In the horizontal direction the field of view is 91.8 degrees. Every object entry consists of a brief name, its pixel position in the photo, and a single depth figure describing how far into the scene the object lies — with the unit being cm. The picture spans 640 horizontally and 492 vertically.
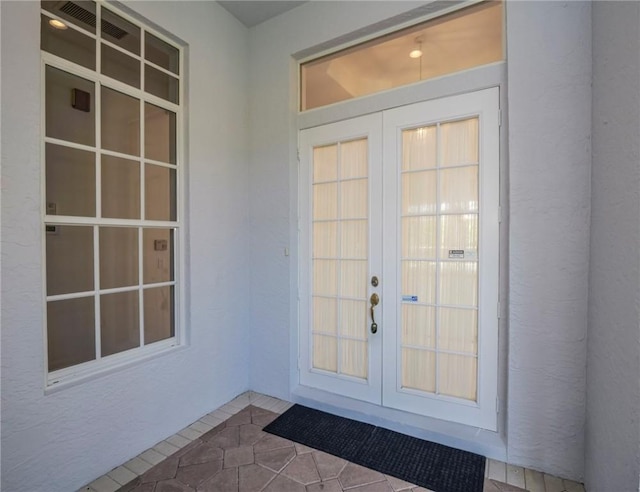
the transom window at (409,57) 221
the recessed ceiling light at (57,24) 185
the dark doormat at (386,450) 194
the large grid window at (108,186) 191
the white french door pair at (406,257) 219
